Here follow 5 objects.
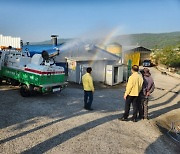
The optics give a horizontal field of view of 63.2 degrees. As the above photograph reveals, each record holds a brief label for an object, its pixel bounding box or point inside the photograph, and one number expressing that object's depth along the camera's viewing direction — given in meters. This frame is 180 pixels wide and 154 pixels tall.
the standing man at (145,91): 5.41
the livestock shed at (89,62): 11.63
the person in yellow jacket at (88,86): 5.81
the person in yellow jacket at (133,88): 5.00
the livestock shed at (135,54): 25.78
